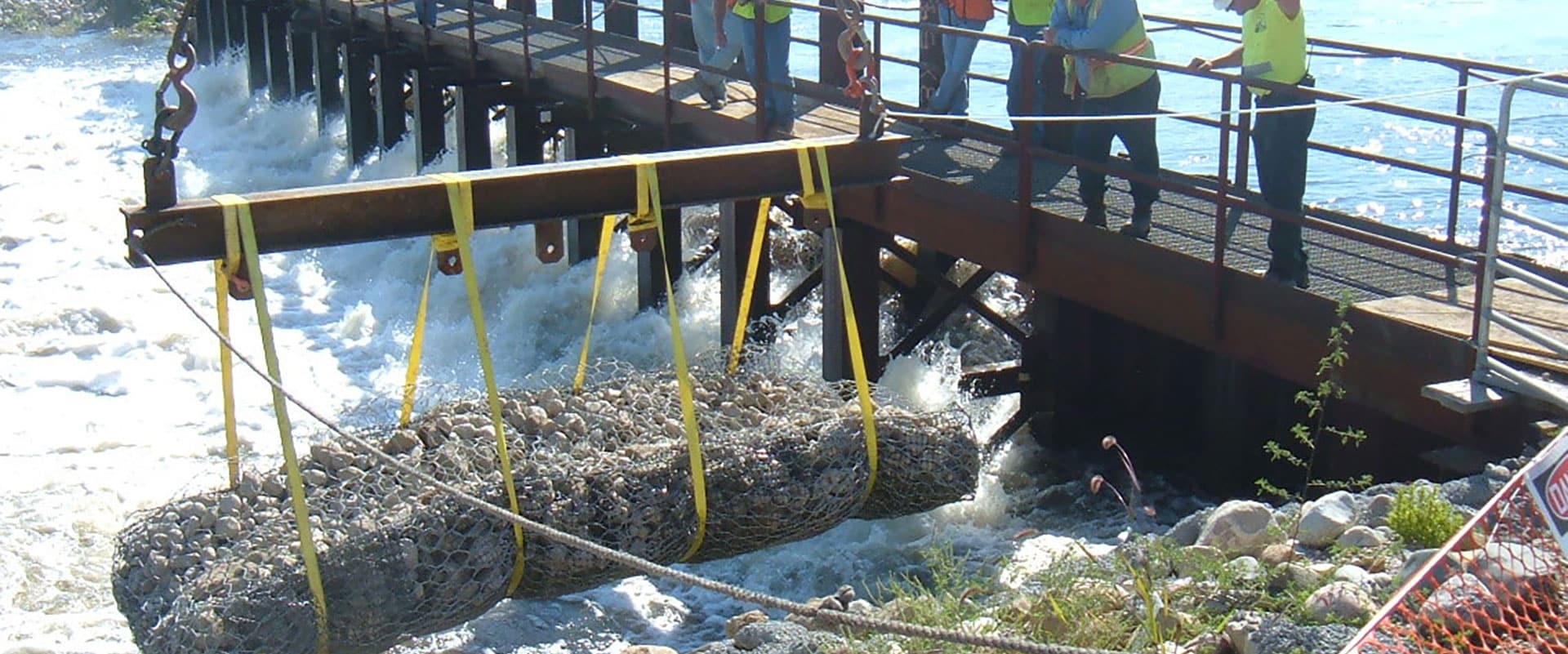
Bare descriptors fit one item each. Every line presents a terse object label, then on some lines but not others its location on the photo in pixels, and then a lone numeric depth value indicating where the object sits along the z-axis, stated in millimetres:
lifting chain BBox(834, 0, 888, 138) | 5586
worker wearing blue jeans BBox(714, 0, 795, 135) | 11234
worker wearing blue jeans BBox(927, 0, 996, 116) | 10648
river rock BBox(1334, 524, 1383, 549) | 5699
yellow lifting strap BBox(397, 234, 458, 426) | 5219
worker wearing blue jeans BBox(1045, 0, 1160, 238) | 8602
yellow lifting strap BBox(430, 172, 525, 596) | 5016
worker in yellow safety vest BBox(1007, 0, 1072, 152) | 8992
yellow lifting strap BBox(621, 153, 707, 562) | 5262
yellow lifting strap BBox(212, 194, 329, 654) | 4648
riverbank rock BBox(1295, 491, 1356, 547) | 5914
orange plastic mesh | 4301
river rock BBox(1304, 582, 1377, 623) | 5023
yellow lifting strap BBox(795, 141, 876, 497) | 5594
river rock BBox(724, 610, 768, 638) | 6922
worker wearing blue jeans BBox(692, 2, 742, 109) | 11633
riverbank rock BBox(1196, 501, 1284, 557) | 5984
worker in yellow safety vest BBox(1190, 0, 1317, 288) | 7641
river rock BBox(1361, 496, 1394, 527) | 5992
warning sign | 4273
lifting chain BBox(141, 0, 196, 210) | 4582
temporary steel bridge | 5371
